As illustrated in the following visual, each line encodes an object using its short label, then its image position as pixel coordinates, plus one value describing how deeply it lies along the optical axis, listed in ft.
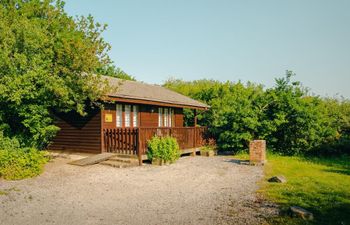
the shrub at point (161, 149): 48.83
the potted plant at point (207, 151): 64.23
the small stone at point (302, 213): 20.93
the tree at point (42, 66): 37.24
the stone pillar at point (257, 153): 47.64
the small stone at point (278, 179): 34.09
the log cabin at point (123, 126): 50.03
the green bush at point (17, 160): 35.65
